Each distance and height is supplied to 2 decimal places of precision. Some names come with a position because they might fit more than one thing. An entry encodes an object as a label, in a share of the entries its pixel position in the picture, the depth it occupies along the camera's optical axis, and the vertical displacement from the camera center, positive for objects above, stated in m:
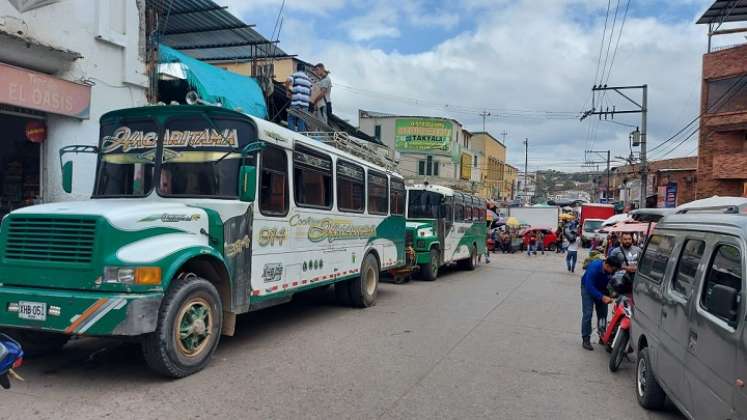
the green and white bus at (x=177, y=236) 5.10 -0.38
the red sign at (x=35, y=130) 10.34 +1.20
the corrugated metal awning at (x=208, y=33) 13.56 +4.64
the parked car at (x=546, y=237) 33.53 -1.53
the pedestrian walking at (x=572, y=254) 20.95 -1.54
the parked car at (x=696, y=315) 3.38 -0.71
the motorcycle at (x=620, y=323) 6.82 -1.36
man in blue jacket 7.68 -1.04
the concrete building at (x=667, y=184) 35.00 +2.38
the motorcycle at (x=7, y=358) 3.98 -1.17
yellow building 60.72 +5.66
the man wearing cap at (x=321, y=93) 16.91 +3.45
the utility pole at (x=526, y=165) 77.54 +6.53
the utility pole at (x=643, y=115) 29.09 +5.26
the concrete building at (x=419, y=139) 47.69 +5.90
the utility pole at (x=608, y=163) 63.76 +6.10
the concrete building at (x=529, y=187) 86.04 +4.62
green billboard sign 47.62 +6.23
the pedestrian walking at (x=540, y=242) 32.68 -1.74
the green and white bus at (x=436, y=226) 15.84 -0.53
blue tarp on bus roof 12.55 +2.80
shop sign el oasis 9.17 +1.80
